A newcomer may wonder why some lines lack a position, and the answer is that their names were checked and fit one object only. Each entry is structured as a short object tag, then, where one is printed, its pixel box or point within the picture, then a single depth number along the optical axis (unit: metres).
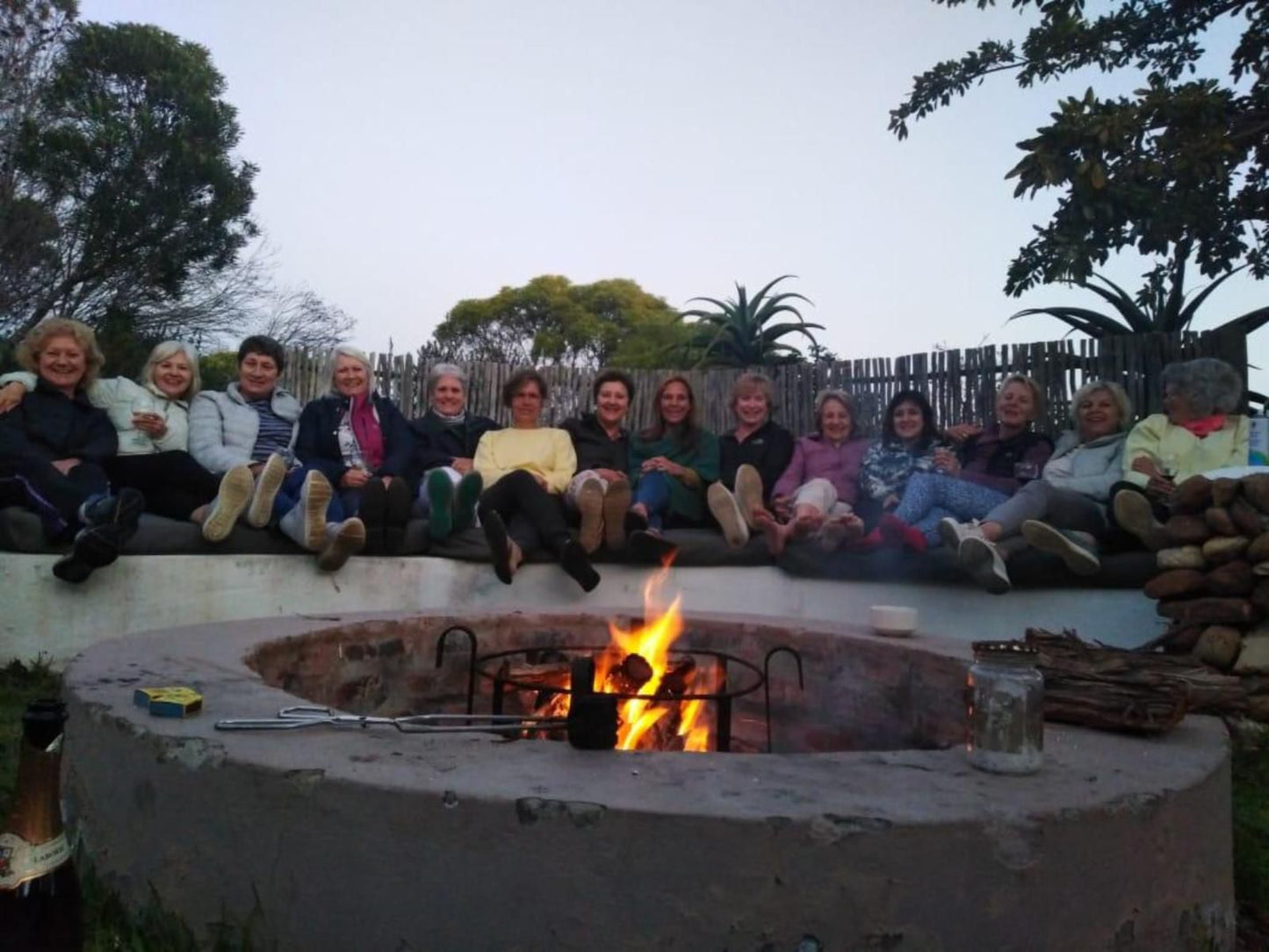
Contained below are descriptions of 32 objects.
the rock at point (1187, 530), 3.56
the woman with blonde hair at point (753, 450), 4.95
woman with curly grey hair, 4.35
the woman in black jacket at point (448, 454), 4.53
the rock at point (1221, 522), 3.46
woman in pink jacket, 4.52
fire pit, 1.23
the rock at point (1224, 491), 3.46
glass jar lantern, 1.49
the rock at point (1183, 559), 3.56
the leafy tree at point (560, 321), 33.94
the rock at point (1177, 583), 3.55
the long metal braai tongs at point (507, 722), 1.58
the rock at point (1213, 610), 3.40
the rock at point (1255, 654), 3.39
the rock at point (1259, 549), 3.34
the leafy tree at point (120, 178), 14.86
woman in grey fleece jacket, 3.89
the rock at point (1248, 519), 3.39
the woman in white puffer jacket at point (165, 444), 4.15
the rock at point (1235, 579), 3.41
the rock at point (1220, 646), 3.41
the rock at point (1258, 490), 3.39
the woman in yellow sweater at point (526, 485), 4.40
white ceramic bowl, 2.90
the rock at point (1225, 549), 3.43
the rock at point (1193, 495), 3.54
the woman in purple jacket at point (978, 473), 4.43
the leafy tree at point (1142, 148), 5.38
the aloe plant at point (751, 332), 11.09
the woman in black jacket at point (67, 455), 3.83
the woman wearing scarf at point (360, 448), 4.47
